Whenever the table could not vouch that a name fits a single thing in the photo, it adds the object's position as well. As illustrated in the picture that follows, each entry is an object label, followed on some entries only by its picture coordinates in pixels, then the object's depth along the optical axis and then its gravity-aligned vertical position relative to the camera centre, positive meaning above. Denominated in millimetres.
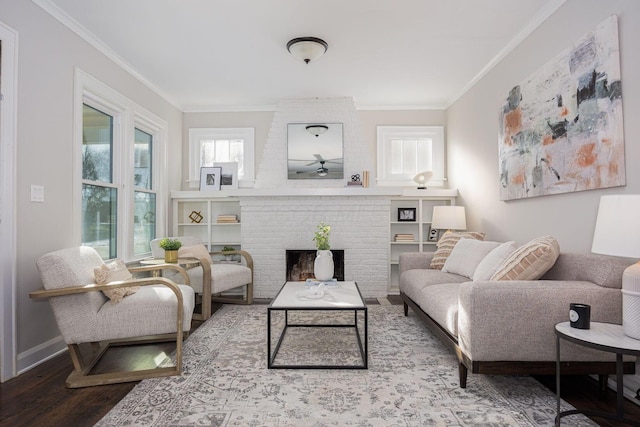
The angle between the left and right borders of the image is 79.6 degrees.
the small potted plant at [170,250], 3824 -355
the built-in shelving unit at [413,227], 5227 -176
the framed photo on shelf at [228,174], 5445 +572
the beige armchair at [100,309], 2387 -611
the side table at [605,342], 1601 -545
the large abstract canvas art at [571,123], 2326 +664
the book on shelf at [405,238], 5281 -320
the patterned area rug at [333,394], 1927 -1028
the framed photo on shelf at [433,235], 5324 -282
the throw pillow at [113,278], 2541 -443
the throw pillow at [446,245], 3902 -317
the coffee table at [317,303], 2582 -636
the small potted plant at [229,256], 5354 -586
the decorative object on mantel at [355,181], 5207 +459
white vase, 3557 -478
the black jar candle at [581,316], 1794 -475
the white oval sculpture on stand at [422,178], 5305 +511
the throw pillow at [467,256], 3396 -376
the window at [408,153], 5523 +889
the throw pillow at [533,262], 2340 -293
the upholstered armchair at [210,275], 3832 -654
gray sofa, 2027 -569
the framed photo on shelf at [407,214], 5406 +10
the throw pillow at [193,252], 4215 -419
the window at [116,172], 3531 +458
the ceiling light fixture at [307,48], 3451 +1529
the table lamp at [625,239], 1604 -106
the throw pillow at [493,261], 2828 -351
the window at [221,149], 5586 +966
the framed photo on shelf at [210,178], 5418 +520
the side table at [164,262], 3846 -479
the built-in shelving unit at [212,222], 5410 -106
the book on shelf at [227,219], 5332 -61
